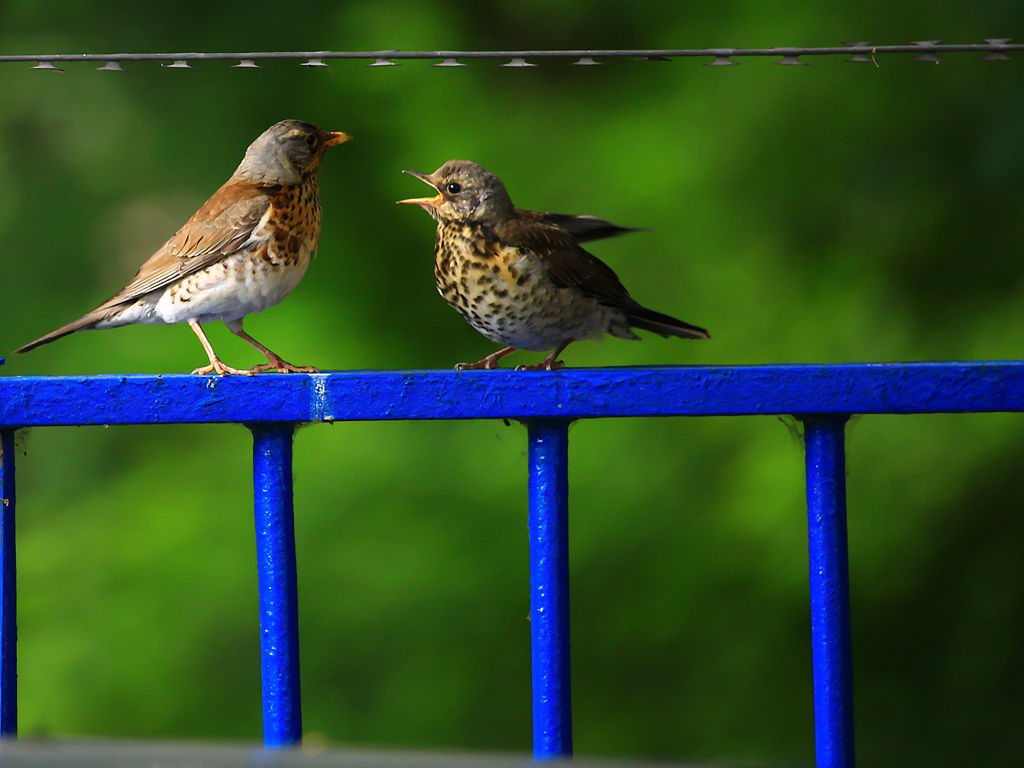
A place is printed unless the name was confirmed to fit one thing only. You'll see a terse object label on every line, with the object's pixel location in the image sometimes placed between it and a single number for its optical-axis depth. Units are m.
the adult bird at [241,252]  10.48
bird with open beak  10.51
